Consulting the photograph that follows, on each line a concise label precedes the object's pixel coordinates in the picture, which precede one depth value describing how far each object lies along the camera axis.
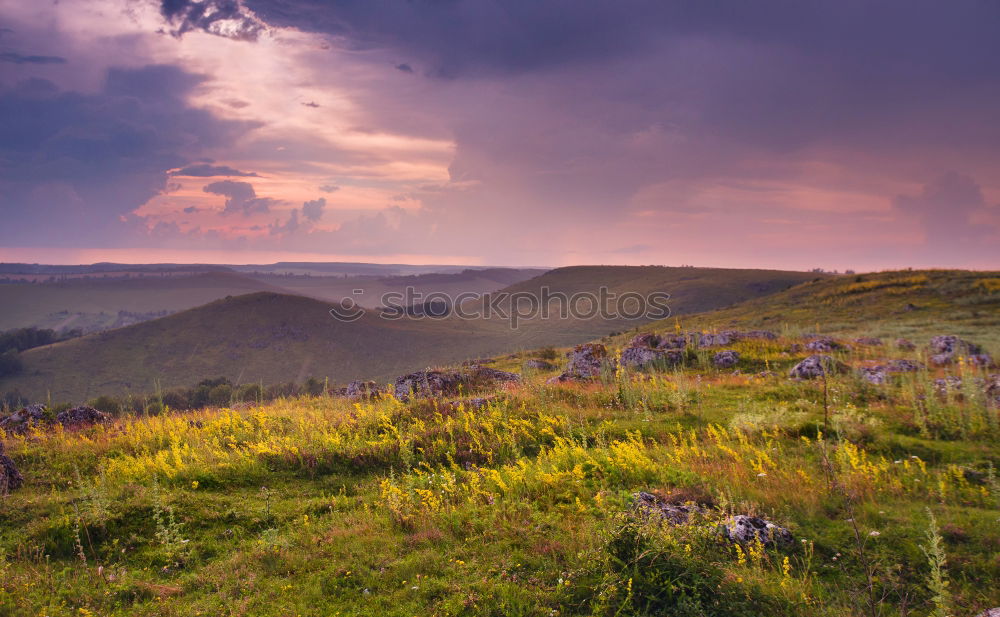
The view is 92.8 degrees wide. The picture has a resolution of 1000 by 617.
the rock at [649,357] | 21.05
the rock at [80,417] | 14.10
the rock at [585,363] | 18.97
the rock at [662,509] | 6.02
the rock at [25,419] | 13.86
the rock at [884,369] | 14.41
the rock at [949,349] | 18.09
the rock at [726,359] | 19.88
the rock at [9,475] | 8.80
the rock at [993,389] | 11.17
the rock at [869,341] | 23.85
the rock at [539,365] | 26.44
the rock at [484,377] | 18.77
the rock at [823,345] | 21.19
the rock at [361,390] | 18.65
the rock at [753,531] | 5.83
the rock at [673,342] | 23.90
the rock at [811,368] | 15.59
